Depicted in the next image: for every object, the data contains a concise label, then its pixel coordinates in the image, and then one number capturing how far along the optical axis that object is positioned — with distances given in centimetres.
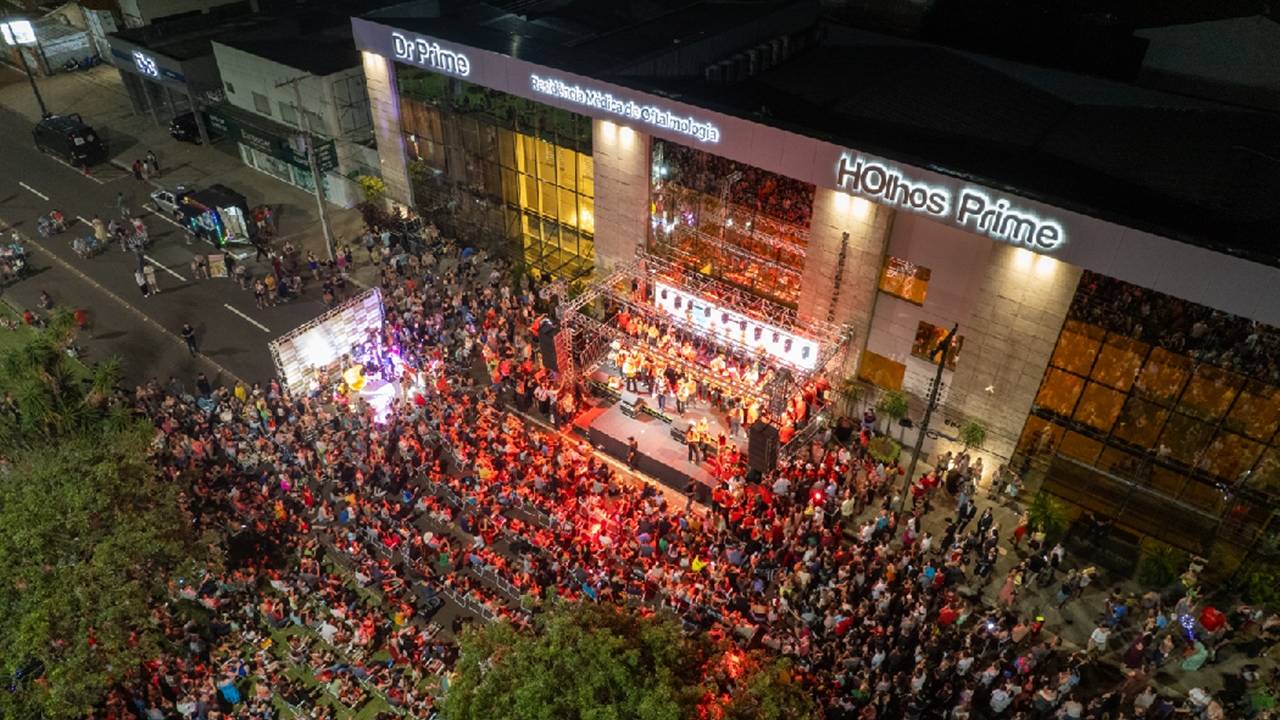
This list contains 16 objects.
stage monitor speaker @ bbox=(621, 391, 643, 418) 3334
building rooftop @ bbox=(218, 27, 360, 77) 4738
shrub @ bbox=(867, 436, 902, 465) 3044
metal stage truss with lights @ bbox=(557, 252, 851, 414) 3012
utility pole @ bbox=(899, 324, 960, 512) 2272
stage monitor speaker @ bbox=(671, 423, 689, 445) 3206
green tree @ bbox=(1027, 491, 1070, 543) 2684
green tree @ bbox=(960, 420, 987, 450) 2931
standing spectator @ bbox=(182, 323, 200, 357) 3728
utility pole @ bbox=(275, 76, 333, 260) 3866
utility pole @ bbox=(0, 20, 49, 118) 5721
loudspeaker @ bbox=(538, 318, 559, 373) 3228
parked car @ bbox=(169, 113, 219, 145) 5556
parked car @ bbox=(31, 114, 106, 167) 5316
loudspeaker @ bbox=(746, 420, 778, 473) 2825
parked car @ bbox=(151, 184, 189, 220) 4709
